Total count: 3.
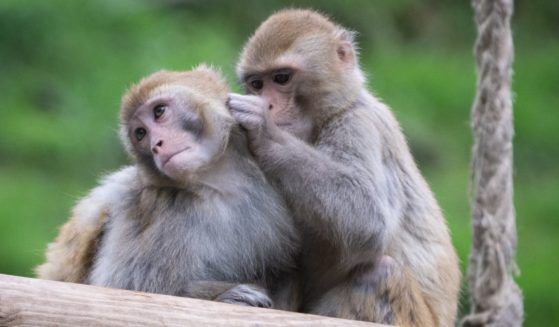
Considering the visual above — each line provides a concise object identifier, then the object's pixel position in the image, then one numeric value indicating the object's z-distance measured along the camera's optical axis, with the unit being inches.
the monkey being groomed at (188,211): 556.7
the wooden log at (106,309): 487.5
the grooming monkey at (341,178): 566.3
